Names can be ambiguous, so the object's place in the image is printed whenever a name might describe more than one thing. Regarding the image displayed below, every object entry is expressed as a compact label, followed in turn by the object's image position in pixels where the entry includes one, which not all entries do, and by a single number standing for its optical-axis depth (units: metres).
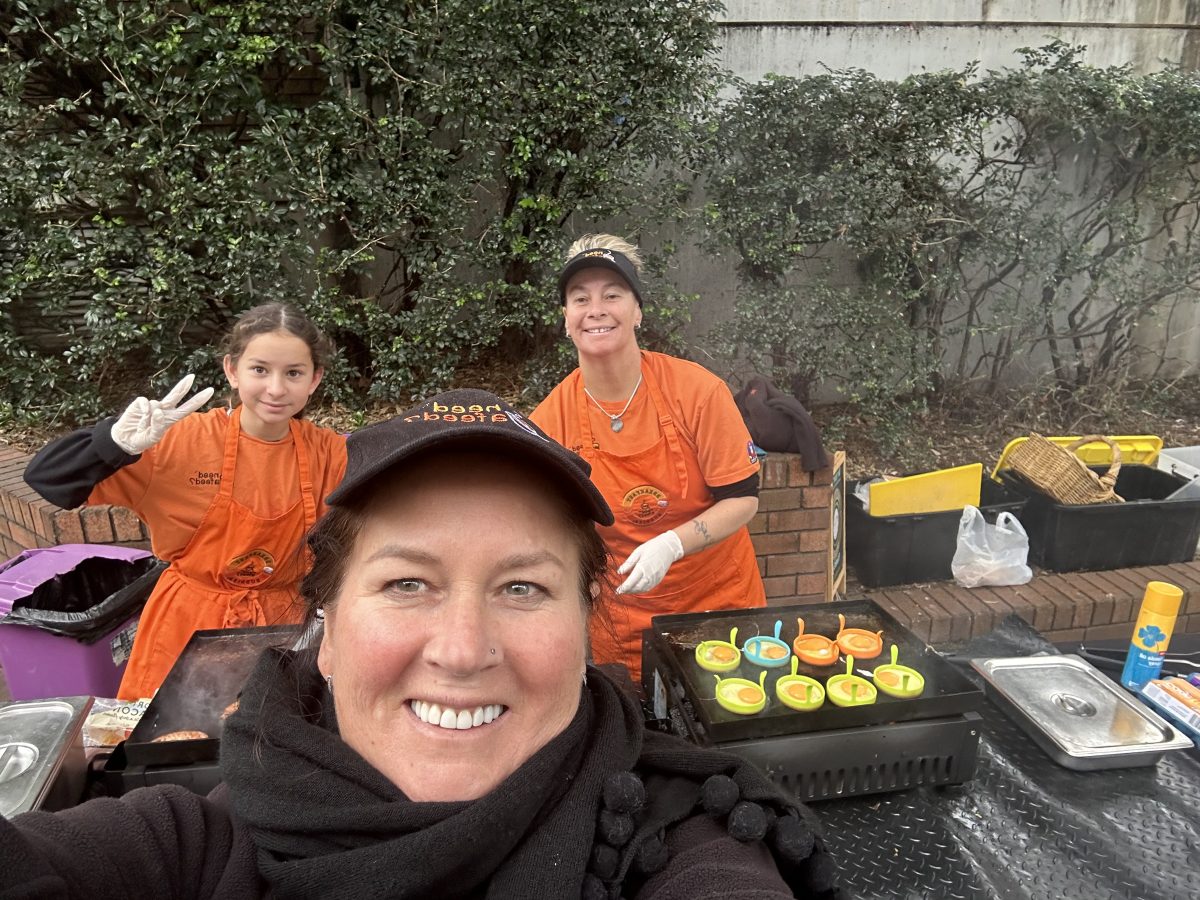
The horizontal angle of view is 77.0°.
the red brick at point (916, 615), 3.51
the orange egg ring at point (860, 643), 1.58
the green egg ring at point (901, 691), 1.46
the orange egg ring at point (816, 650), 1.56
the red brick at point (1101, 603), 3.64
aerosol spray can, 1.80
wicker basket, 3.82
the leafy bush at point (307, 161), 3.80
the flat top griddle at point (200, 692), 1.31
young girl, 2.27
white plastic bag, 3.72
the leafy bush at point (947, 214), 4.44
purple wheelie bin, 2.49
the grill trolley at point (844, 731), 1.38
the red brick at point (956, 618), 3.54
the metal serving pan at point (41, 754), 1.26
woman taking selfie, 0.89
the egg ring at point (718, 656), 1.55
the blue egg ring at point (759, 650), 1.57
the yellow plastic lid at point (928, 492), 3.92
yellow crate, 4.35
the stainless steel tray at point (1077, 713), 1.56
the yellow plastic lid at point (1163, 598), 1.79
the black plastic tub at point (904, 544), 3.88
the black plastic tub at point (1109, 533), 3.82
